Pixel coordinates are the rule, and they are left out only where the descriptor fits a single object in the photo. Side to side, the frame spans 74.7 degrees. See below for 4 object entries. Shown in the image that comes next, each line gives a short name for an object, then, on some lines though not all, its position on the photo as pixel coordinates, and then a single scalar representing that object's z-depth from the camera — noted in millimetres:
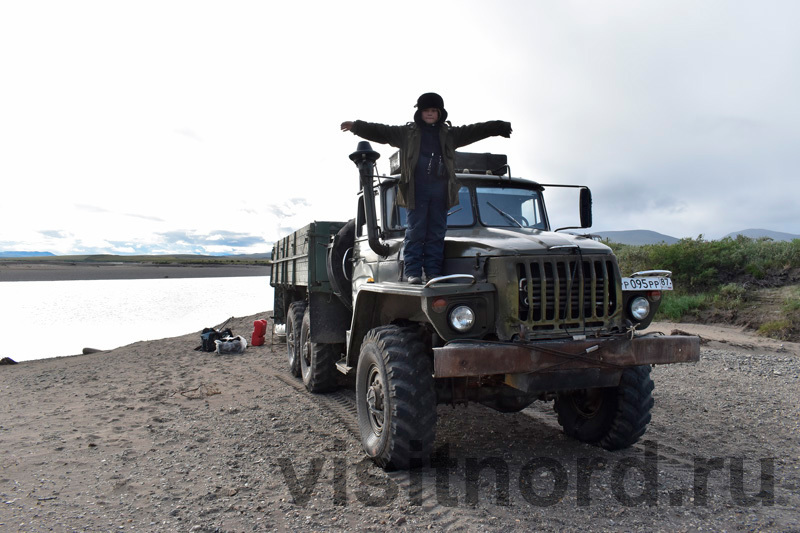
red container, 12453
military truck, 3818
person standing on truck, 4469
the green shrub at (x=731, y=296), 12891
